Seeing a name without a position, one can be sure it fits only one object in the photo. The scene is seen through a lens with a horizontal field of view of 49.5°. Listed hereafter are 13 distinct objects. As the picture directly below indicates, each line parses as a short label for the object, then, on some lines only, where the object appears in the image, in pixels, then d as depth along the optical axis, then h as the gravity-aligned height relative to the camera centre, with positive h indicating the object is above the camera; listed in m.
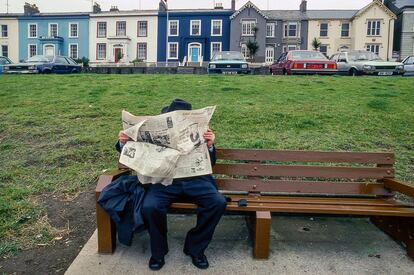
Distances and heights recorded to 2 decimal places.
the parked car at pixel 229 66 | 18.11 +0.59
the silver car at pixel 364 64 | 18.77 +0.85
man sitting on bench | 3.32 -0.98
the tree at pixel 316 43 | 46.72 +4.11
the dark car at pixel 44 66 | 19.33 +0.46
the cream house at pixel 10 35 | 52.00 +4.66
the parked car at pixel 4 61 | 22.16 +0.72
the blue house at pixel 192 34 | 48.69 +4.98
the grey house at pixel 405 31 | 46.72 +5.71
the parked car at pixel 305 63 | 16.37 +0.71
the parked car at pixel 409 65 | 19.86 +0.93
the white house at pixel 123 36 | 49.41 +4.61
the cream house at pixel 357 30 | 46.97 +5.66
